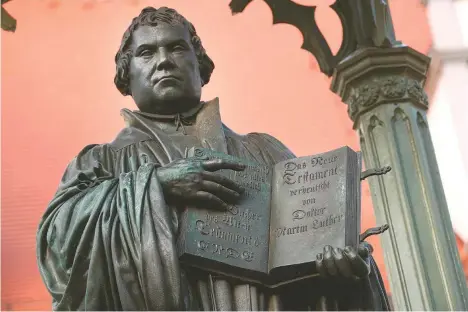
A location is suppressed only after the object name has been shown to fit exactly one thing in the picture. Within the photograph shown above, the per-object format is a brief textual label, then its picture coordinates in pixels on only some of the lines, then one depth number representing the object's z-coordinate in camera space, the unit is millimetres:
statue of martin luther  2531
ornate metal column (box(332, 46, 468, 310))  4316
